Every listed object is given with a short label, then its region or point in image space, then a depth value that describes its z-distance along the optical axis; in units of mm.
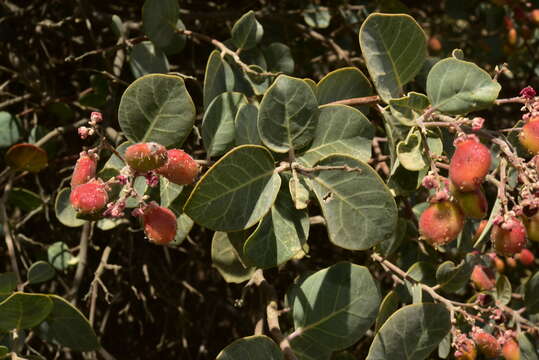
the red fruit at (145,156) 269
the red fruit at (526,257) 414
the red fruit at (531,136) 280
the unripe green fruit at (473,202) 277
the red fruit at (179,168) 281
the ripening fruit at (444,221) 284
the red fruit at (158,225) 280
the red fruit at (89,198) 276
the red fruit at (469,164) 270
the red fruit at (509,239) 282
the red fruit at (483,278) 354
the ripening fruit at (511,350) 332
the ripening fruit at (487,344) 320
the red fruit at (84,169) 285
